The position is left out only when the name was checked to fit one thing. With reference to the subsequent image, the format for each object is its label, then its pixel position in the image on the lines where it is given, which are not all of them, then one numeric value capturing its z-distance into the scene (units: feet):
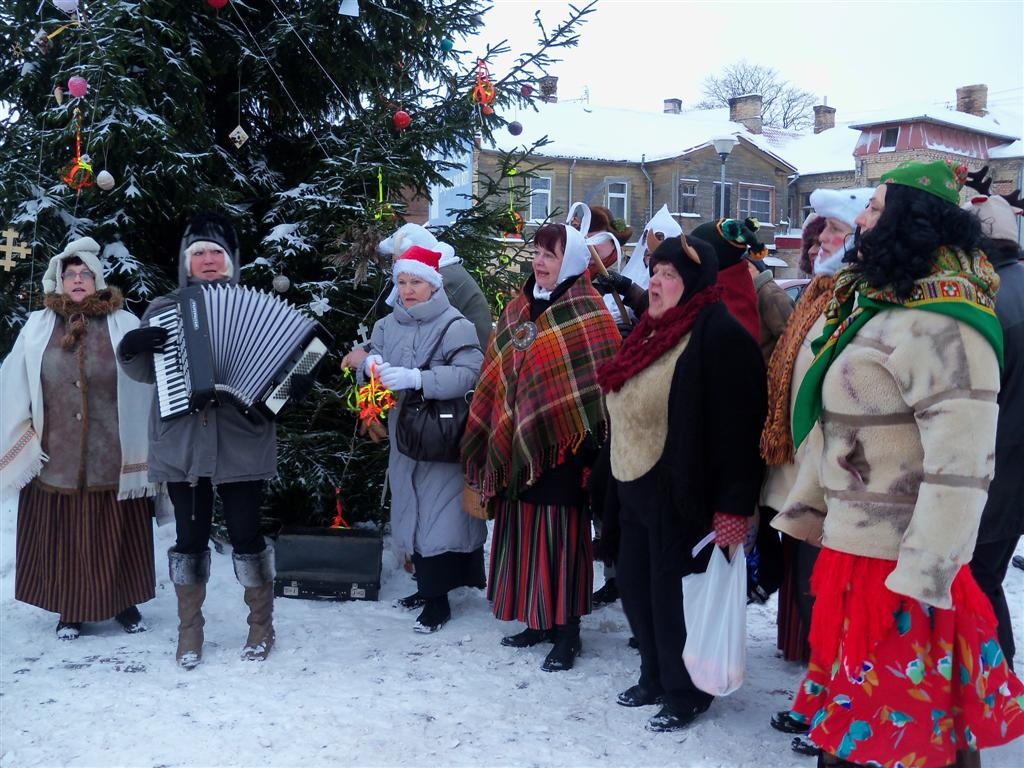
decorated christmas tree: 16.72
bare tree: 149.28
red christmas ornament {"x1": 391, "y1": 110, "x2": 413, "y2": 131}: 18.57
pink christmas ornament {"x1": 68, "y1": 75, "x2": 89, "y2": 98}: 15.19
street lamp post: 59.72
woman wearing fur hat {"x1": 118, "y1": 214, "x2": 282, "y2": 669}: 13.96
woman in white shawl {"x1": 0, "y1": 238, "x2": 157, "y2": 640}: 15.24
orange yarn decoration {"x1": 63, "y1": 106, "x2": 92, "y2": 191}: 15.74
